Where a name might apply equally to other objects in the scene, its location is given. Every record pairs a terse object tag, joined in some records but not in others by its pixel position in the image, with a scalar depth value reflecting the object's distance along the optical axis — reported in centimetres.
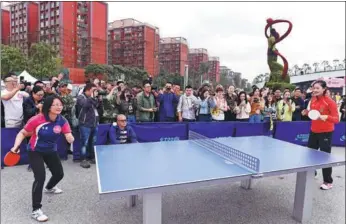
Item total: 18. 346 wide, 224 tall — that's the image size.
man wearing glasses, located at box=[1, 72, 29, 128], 466
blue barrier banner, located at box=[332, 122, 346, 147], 789
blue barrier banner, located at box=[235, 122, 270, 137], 677
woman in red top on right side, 402
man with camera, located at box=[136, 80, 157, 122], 604
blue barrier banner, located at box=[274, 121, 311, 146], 718
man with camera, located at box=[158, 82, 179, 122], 656
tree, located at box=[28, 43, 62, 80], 2711
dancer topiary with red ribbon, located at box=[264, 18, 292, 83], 2334
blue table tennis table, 225
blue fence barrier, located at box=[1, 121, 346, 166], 534
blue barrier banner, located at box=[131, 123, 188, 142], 605
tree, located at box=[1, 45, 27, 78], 2622
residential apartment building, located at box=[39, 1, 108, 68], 5428
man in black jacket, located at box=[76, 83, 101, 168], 507
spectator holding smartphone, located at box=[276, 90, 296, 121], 735
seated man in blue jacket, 490
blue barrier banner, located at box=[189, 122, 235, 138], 641
